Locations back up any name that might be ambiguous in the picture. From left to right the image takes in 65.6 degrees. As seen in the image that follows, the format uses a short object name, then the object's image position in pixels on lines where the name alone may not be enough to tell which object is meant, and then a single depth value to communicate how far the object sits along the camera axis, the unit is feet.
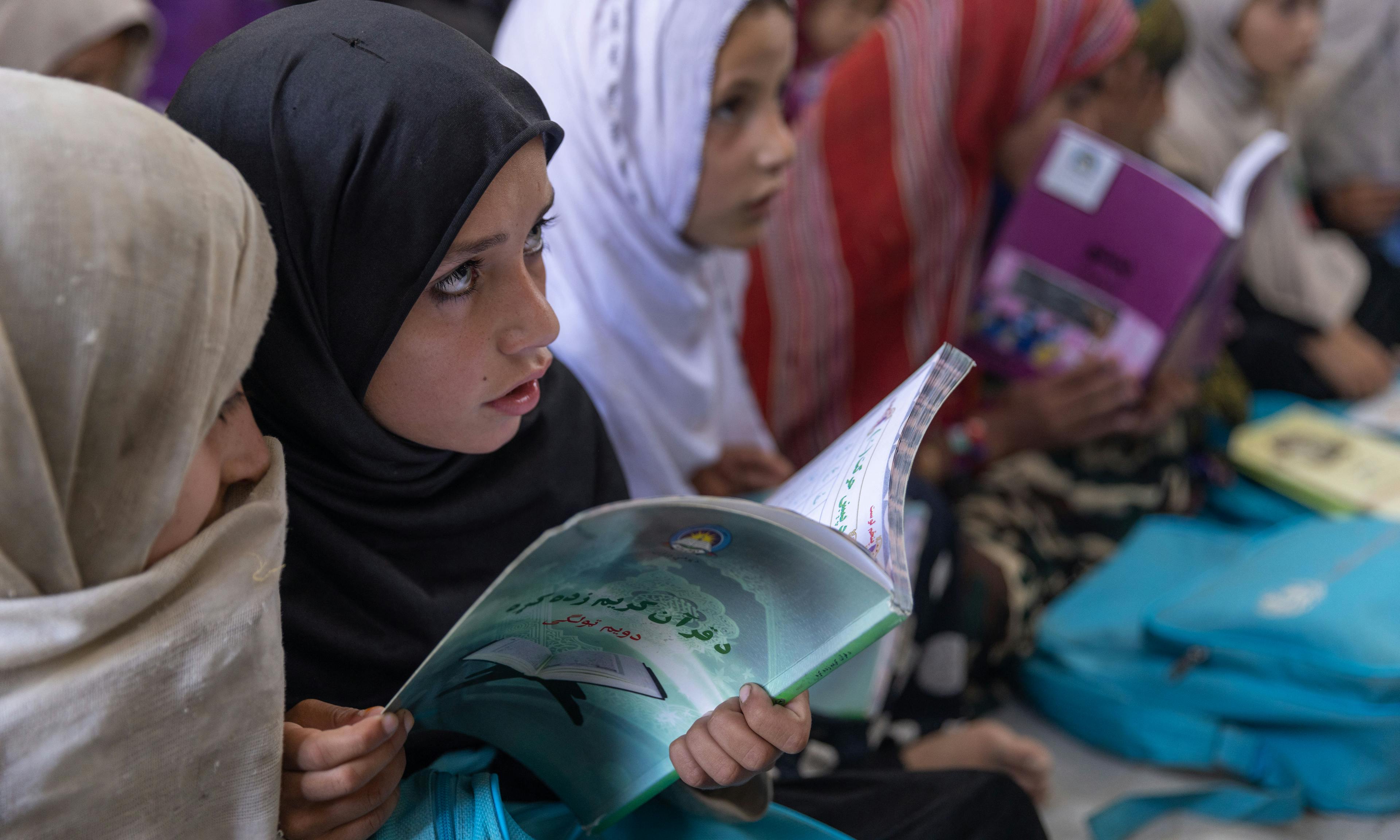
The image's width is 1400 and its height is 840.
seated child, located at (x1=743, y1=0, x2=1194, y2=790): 4.74
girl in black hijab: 1.94
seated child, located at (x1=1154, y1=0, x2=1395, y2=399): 6.41
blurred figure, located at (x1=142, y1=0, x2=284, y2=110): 5.64
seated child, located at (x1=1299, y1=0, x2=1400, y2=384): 7.57
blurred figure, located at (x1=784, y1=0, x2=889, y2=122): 6.38
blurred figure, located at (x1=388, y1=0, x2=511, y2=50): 5.31
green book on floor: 5.14
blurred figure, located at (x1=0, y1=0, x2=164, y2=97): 4.51
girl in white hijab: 3.09
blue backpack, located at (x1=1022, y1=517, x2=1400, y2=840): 3.70
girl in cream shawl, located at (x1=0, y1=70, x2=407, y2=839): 1.43
